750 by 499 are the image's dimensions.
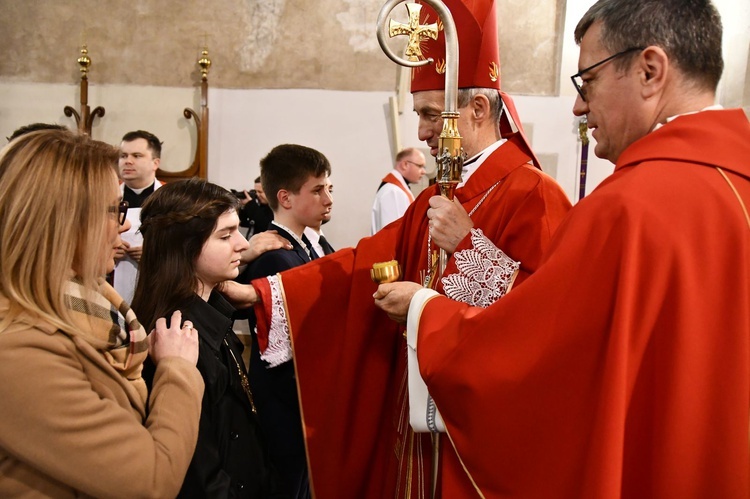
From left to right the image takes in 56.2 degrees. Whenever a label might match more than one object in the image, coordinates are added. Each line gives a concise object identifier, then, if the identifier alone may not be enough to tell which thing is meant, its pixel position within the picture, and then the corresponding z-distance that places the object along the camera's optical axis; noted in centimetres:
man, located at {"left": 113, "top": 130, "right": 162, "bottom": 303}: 447
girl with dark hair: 186
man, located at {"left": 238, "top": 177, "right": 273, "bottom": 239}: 605
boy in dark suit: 268
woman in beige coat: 119
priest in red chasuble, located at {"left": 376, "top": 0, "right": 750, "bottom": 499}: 127
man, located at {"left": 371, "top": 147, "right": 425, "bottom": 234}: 638
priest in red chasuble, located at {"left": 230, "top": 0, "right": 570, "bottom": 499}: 205
